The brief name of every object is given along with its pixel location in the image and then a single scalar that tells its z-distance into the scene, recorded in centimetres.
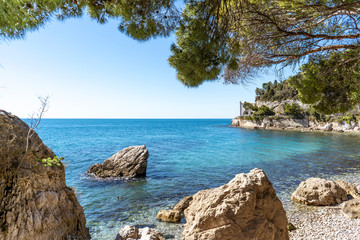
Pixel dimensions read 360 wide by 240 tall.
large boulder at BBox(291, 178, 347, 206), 823
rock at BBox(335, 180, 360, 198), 903
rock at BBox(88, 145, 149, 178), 1395
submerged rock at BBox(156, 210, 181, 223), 736
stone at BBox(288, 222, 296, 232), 636
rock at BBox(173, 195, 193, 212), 813
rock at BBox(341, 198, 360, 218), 677
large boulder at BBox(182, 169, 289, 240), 416
